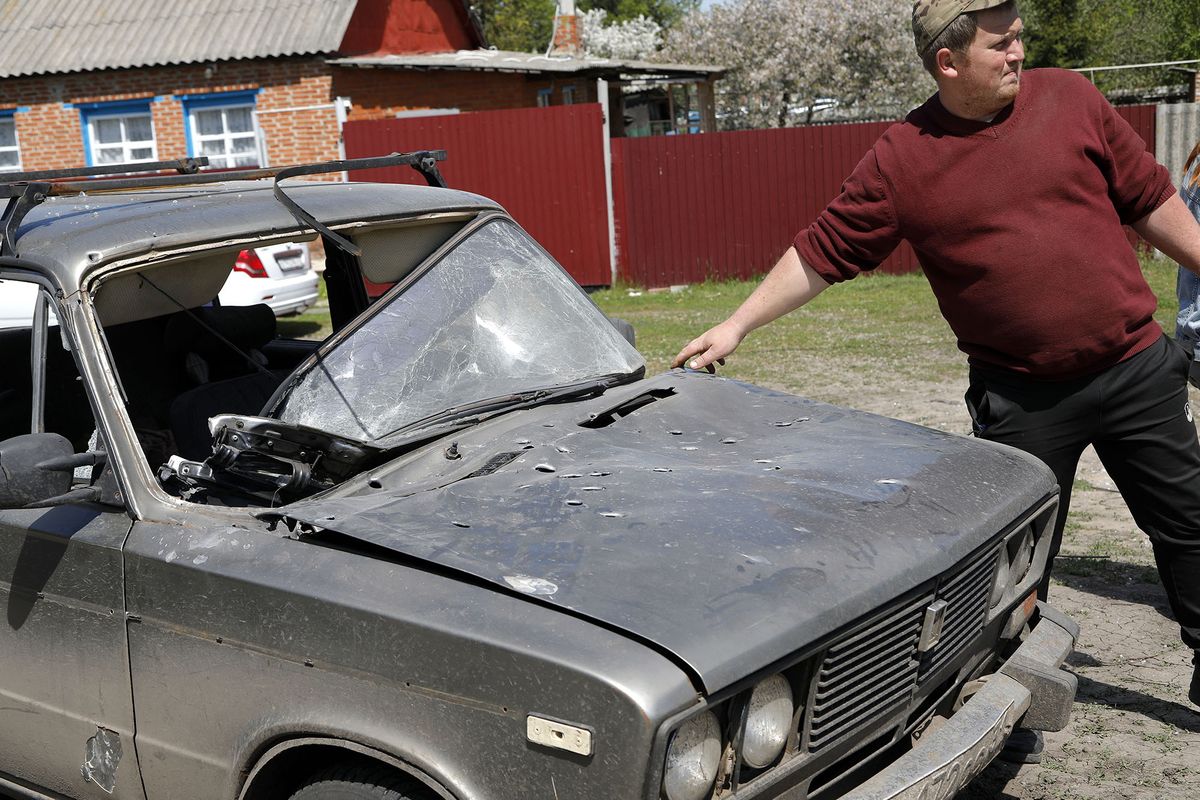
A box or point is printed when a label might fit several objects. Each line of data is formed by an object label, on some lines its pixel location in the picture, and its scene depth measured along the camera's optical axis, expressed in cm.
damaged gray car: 221
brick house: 1878
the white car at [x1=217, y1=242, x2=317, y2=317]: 1097
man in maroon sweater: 340
